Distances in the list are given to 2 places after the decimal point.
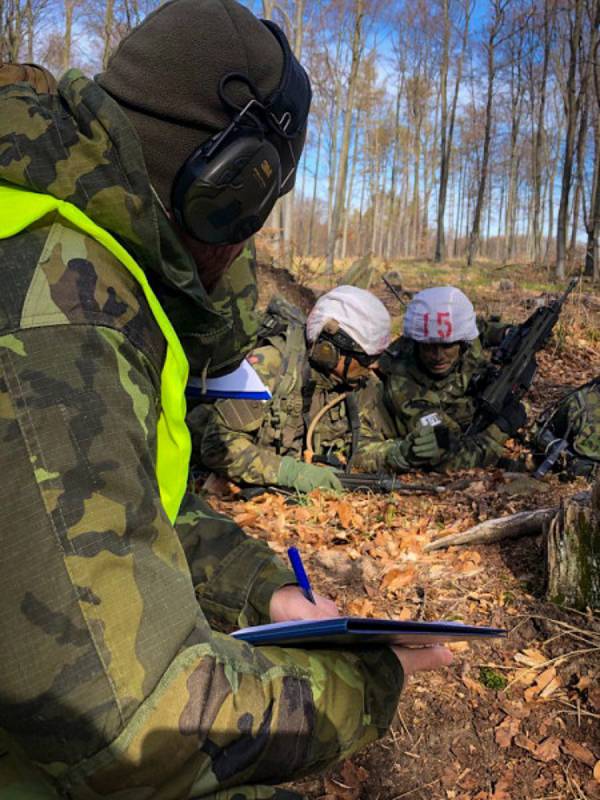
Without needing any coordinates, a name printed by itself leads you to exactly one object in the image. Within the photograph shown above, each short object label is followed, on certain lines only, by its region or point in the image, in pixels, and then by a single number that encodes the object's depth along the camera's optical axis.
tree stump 2.20
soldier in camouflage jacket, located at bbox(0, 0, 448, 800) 0.76
